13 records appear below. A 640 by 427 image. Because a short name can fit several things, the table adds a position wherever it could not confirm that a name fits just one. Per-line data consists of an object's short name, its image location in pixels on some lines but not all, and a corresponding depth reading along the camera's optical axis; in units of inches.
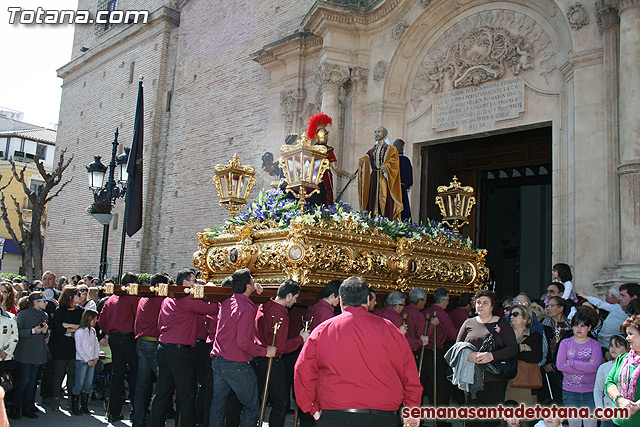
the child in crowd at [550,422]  223.3
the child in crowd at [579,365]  227.9
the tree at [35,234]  719.7
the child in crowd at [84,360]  318.3
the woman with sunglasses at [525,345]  228.8
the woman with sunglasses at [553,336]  261.3
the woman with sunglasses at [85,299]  367.9
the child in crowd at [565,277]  319.9
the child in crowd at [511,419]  220.3
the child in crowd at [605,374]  207.3
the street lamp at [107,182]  480.7
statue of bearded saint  335.3
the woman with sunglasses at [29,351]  298.2
